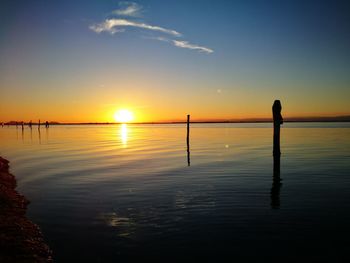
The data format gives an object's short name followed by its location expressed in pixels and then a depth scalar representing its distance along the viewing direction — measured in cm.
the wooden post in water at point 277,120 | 2288
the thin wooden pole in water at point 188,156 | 2533
